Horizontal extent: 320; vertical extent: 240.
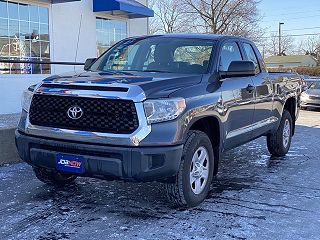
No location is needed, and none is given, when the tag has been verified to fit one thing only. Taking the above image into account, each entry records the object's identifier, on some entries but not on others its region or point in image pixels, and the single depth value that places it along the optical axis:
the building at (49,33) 10.77
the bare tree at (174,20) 42.94
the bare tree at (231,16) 39.53
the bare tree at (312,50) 92.40
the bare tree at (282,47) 90.93
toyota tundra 4.12
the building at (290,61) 80.19
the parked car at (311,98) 18.42
